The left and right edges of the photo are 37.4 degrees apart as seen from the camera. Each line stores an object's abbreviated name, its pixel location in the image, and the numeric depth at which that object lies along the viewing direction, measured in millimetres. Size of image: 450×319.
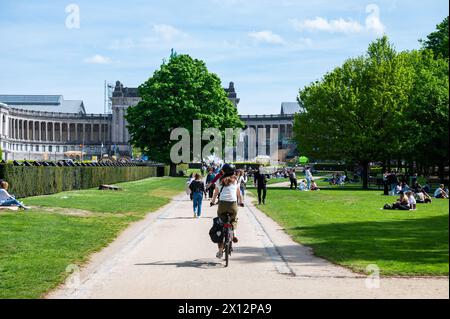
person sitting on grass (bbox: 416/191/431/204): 37156
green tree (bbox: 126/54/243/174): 78125
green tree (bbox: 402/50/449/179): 54906
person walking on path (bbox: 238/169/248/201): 38462
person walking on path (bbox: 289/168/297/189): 56844
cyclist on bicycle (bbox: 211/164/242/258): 14758
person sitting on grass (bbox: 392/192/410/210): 31453
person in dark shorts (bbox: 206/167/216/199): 36547
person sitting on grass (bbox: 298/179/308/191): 54875
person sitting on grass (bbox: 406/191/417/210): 31609
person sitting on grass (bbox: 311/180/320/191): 55203
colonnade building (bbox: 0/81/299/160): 180375
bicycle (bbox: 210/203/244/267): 14016
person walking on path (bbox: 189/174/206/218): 27234
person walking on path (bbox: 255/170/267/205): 36531
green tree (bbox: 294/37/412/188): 57969
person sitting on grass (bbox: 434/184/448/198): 42281
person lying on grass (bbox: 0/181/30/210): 26859
